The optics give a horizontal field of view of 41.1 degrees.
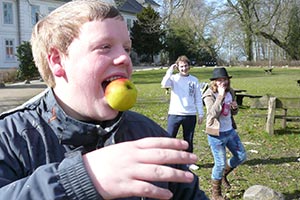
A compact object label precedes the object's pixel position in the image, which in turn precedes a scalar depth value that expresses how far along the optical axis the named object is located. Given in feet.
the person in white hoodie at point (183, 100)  24.53
